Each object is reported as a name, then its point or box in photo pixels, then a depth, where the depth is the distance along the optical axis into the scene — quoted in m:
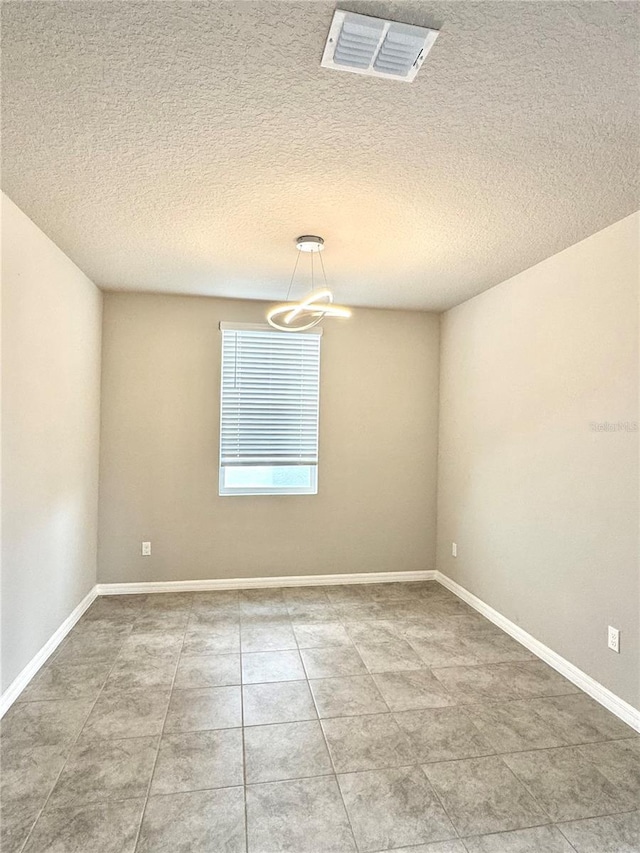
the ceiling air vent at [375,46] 1.24
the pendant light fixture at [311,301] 2.59
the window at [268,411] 4.10
